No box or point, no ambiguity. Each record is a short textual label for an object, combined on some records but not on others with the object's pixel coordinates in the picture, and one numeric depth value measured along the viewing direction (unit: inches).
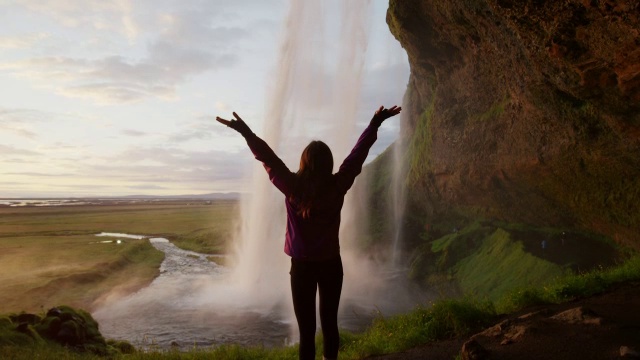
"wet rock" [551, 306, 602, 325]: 255.6
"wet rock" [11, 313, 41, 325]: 516.9
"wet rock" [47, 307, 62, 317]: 550.4
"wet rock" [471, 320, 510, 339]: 265.4
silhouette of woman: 177.6
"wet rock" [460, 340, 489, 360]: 222.1
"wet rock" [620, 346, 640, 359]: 200.4
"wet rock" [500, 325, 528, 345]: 244.7
